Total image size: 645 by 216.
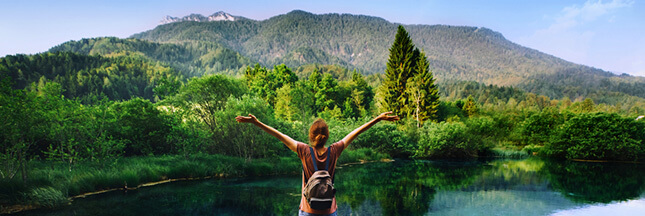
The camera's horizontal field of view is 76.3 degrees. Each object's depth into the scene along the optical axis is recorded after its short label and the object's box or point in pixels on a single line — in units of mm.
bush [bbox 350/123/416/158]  31297
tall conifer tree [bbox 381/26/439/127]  46688
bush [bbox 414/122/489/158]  32000
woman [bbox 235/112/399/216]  4023
